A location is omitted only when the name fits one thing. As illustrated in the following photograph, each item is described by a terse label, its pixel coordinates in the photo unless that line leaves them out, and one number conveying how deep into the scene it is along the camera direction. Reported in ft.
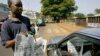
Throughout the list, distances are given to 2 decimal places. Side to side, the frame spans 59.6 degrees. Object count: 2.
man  3.74
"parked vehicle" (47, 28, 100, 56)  3.86
